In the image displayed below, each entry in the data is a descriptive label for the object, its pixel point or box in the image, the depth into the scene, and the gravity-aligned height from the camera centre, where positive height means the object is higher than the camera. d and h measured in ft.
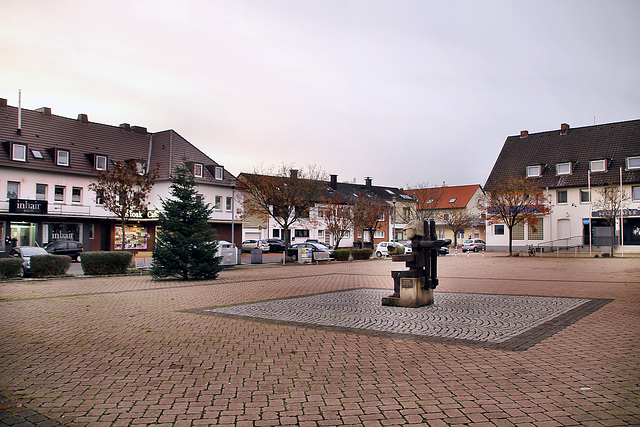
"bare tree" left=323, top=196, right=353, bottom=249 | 135.13 +2.41
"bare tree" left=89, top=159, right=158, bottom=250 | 91.71 +7.46
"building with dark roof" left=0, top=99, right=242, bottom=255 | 122.11 +14.56
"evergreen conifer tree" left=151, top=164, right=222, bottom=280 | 61.67 -1.42
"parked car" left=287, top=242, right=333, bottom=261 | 115.61 -4.84
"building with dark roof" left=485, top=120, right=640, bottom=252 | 154.20 +16.91
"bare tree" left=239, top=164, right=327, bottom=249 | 109.91 +7.97
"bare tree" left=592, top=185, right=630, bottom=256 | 137.08 +7.18
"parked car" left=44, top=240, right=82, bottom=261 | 98.79 -3.56
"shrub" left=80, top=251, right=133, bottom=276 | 67.67 -4.47
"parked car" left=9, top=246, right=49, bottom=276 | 70.85 -3.44
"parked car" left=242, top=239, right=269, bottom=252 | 167.84 -5.24
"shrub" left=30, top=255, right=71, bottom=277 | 64.69 -4.60
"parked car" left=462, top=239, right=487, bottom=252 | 191.11 -6.40
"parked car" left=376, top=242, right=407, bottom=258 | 139.23 -5.90
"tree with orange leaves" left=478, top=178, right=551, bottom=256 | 136.77 +7.14
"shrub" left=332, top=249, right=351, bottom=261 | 111.08 -5.59
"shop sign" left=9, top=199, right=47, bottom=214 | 117.91 +5.73
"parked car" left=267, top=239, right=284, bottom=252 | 168.45 -5.64
